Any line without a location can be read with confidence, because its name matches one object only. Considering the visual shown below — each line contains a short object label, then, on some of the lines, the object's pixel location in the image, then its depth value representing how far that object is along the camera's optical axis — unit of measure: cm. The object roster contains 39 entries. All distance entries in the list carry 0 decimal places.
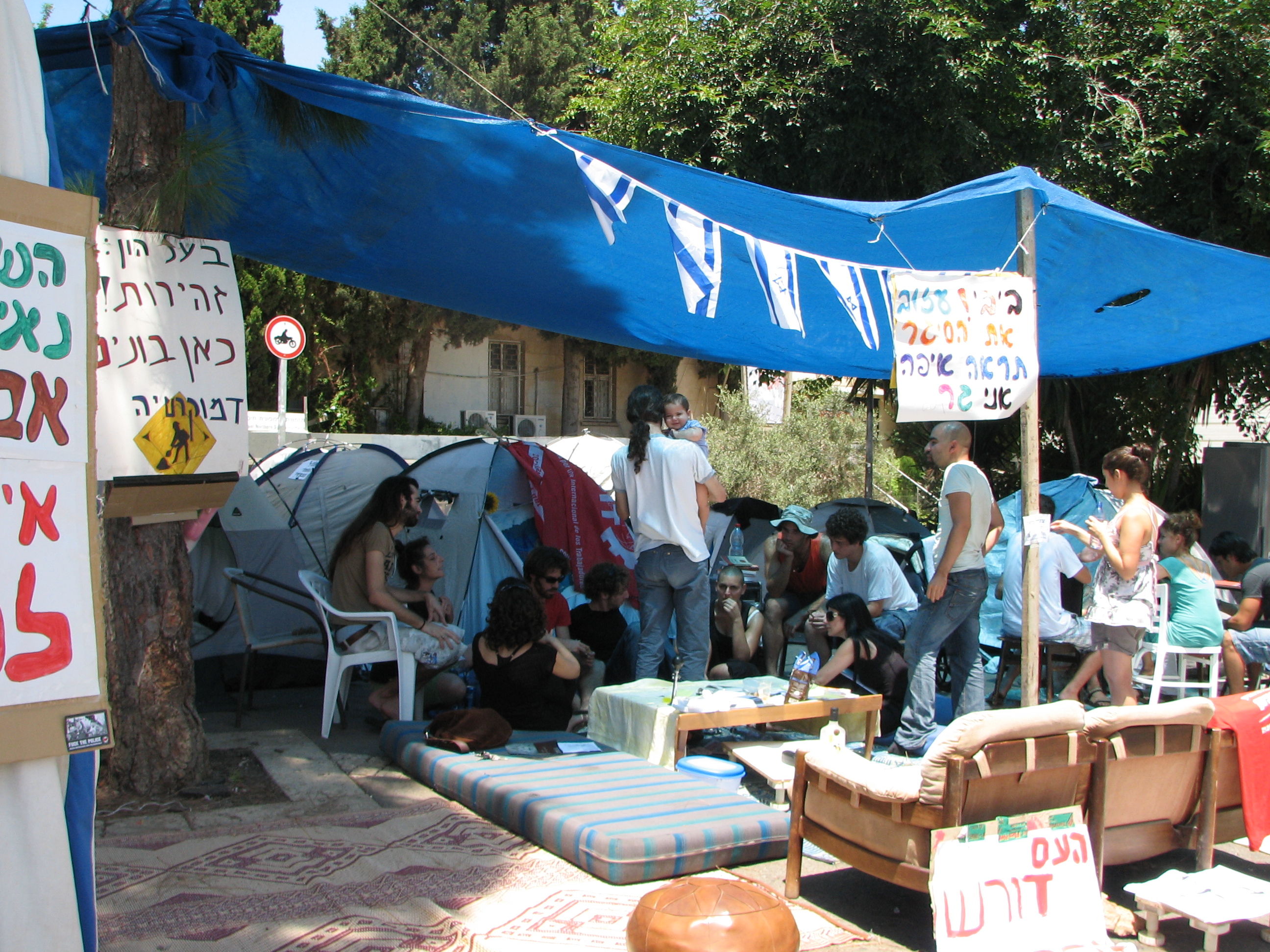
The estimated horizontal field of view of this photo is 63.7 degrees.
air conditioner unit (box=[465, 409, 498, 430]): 1966
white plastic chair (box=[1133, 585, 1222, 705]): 545
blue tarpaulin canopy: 385
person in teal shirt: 549
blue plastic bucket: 412
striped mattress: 342
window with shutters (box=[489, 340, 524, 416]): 2080
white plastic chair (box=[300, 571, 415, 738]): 495
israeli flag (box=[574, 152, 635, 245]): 407
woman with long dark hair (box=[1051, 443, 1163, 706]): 484
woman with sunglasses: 515
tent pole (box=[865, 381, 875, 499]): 774
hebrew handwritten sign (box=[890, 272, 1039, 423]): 431
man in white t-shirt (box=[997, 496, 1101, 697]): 579
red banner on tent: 709
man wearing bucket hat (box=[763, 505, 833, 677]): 636
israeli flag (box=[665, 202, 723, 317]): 449
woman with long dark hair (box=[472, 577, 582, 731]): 464
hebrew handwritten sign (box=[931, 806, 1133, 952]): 280
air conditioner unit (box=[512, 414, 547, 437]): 2039
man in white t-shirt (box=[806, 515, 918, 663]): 575
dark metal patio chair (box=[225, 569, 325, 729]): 522
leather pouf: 240
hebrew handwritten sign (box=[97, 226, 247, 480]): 362
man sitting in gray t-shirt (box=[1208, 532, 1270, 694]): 580
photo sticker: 190
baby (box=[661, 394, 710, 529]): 514
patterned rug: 289
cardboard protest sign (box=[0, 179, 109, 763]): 183
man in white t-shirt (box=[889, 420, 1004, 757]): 466
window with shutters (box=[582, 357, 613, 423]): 2164
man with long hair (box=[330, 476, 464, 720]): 511
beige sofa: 286
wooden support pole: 420
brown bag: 441
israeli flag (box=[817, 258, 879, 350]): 505
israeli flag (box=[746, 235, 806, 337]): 480
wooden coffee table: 425
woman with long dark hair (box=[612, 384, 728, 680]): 501
